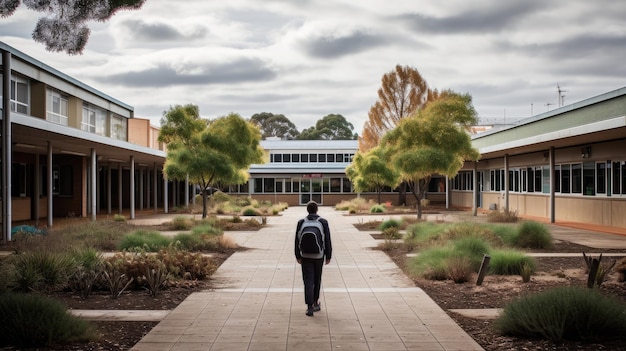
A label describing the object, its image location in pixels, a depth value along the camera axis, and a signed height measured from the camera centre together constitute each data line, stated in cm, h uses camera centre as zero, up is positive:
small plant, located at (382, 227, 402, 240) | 2064 -174
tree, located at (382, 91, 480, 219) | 2666 +167
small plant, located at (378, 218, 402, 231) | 2389 -168
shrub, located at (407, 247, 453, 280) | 1216 -162
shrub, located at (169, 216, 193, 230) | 2539 -174
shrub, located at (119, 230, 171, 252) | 1598 -152
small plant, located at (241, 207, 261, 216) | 3659 -180
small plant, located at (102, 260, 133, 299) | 1039 -162
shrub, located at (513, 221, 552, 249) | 1738 -156
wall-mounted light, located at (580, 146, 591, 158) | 2664 +106
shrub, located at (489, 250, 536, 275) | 1263 -163
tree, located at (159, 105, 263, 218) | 2870 +153
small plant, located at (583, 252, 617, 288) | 1027 -152
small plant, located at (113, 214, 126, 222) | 2903 -169
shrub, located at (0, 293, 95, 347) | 704 -156
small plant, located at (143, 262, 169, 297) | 1062 -161
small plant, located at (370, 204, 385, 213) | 3906 -179
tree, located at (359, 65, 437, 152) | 5475 +669
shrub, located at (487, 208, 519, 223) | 2614 -154
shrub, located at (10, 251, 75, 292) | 1041 -149
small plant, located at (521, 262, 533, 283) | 1147 -166
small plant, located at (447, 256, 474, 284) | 1177 -165
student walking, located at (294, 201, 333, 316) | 891 -98
